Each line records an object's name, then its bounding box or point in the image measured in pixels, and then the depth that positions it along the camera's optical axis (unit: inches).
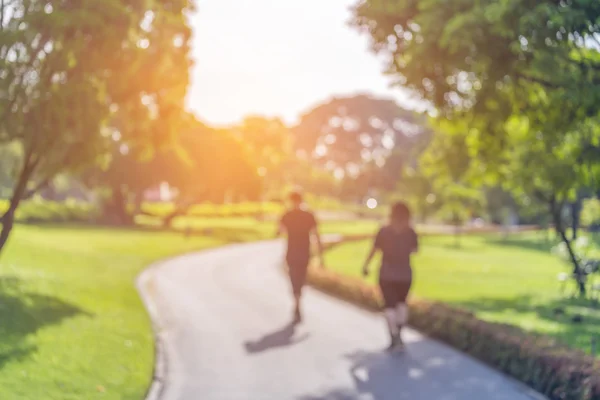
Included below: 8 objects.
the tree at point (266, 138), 3075.8
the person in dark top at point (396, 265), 438.0
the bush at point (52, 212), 2010.0
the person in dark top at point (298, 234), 537.0
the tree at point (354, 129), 3575.3
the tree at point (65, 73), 432.8
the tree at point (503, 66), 398.6
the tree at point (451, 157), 740.9
